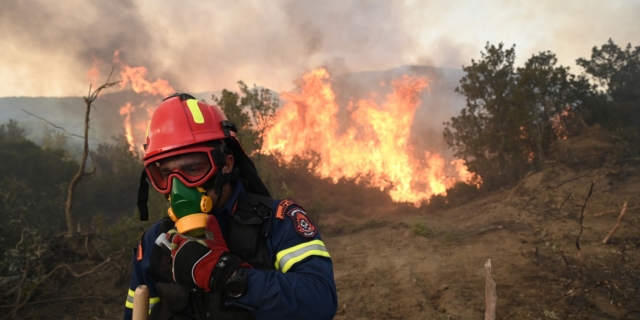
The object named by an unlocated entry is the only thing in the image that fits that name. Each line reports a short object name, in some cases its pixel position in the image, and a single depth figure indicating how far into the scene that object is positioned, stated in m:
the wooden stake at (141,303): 1.88
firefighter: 1.62
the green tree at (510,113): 15.38
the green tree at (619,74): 18.16
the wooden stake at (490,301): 3.79
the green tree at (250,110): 12.24
